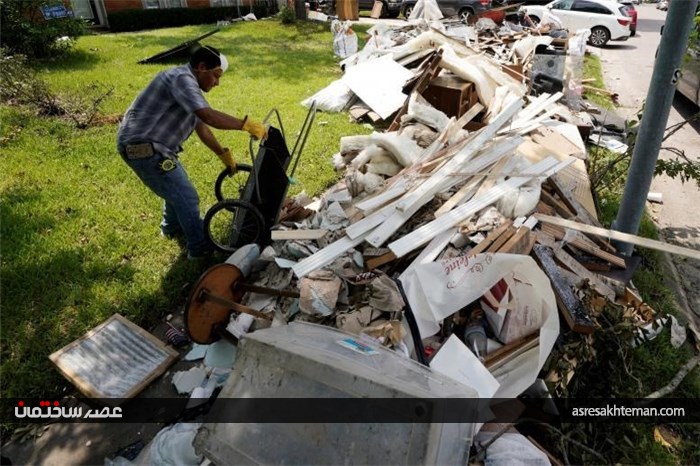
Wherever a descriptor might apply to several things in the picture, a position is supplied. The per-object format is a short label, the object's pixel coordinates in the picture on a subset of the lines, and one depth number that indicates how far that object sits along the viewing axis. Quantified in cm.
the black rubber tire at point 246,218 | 400
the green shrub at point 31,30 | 1011
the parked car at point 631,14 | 1598
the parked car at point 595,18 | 1545
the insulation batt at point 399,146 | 516
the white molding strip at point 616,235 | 340
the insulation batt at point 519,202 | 401
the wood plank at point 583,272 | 348
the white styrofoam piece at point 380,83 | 795
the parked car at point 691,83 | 796
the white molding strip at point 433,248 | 350
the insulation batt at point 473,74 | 731
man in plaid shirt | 366
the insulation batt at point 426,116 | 639
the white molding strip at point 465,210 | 367
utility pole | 313
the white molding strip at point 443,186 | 387
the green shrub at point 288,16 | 1747
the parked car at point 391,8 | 2033
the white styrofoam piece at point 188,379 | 322
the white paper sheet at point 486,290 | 276
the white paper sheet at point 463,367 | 265
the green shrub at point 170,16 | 1852
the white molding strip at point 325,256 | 360
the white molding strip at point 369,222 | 393
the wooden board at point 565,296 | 299
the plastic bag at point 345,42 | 1223
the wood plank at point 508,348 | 290
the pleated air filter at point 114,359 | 310
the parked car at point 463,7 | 1784
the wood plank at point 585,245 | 385
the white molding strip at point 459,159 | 418
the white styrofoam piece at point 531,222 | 383
